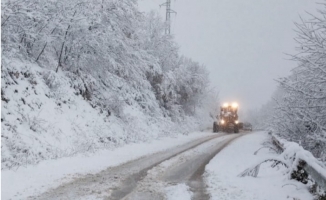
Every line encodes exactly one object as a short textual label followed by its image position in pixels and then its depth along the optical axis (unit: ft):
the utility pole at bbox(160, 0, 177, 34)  107.44
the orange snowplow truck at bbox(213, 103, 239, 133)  119.24
